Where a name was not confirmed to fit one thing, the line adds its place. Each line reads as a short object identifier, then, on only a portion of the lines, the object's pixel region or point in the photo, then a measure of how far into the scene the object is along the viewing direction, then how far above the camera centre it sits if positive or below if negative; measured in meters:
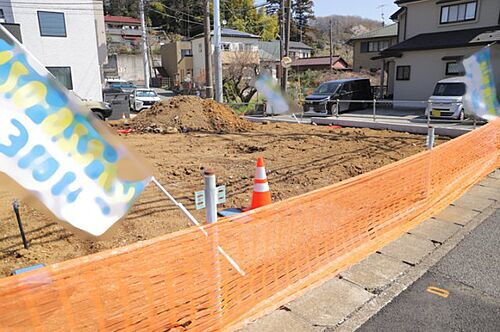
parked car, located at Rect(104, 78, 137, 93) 30.56 +0.57
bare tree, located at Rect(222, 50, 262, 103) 21.05 +0.47
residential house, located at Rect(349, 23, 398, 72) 30.42 +3.82
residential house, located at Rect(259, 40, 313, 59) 43.94 +5.51
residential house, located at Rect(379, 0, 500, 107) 16.22 +2.20
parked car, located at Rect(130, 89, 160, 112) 21.41 -0.47
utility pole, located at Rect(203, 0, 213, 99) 17.45 +1.80
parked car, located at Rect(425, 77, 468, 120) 12.61 -0.45
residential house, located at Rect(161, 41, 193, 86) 42.22 +3.60
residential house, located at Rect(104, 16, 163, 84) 43.38 +5.35
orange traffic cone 3.99 -1.11
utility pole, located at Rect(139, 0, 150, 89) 28.03 +3.08
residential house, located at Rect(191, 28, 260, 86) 35.77 +4.65
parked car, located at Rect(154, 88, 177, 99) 35.57 -0.23
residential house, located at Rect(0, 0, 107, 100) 18.30 +2.90
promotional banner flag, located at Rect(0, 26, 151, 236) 1.89 -0.33
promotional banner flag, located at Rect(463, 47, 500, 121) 7.40 +0.00
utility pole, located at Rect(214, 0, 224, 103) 14.01 +1.33
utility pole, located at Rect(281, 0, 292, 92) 18.53 +2.94
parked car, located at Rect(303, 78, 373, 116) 15.84 -0.33
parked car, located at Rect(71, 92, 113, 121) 13.81 -0.65
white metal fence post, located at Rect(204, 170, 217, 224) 2.44 -0.73
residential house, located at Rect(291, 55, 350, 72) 43.19 +3.09
